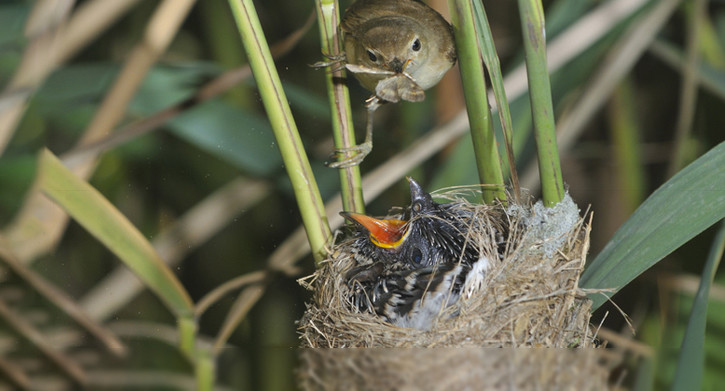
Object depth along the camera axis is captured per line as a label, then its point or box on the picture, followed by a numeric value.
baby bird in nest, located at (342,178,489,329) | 3.16
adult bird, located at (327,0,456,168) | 3.15
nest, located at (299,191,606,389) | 3.14
